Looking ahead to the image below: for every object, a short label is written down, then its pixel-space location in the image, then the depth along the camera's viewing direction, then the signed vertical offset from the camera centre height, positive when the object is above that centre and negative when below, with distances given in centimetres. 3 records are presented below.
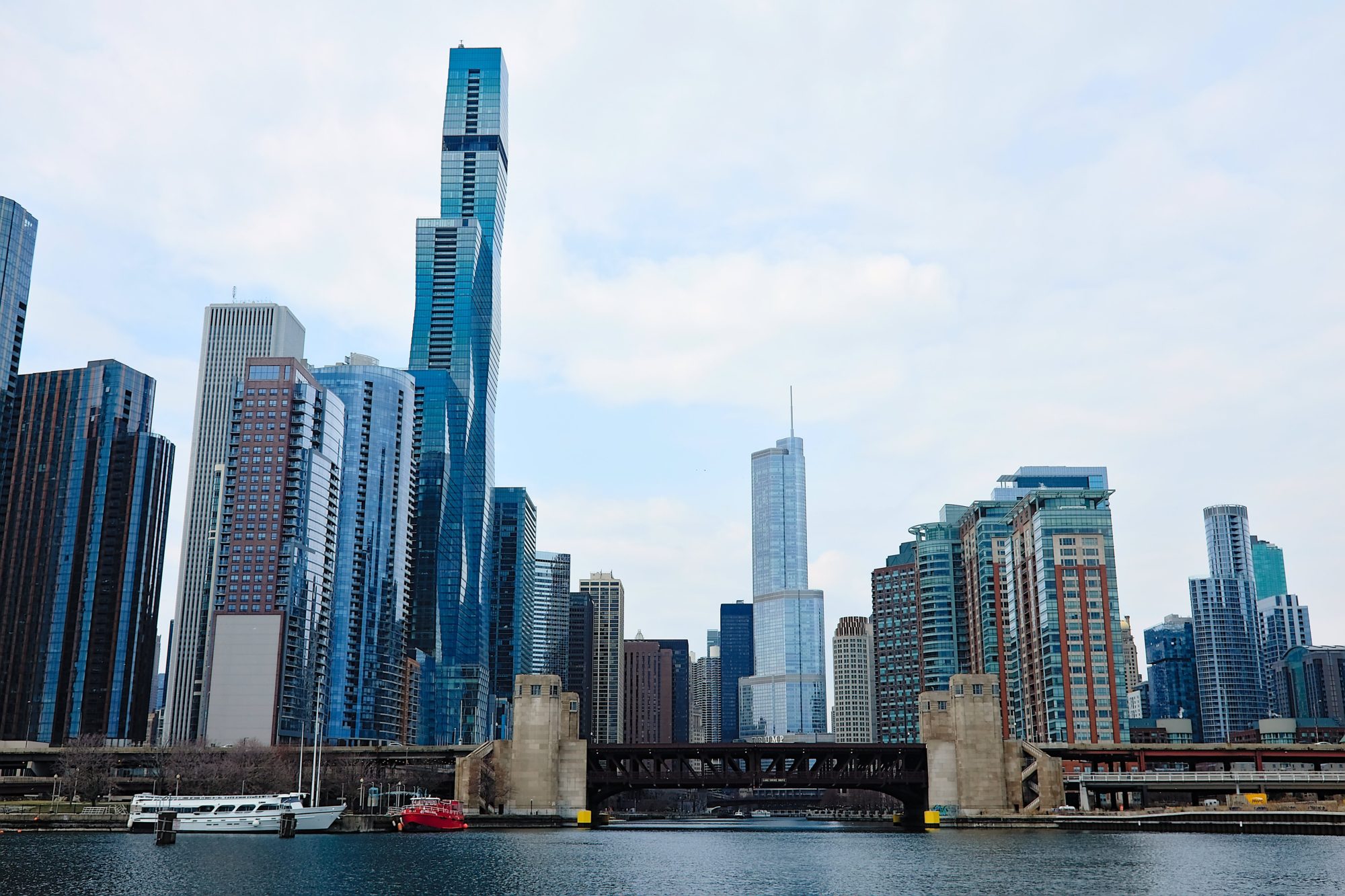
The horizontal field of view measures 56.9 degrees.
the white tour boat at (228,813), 15925 -1035
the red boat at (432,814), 17062 -1133
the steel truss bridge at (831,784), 19741 -808
